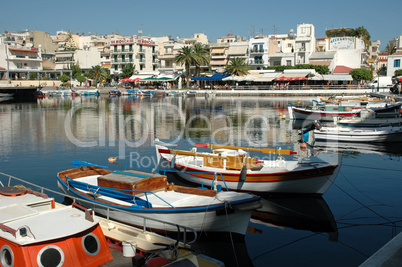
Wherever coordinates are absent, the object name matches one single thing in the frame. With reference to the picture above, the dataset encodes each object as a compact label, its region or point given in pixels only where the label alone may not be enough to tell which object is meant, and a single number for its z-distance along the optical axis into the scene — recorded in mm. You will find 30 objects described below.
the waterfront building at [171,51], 104381
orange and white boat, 6984
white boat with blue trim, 10938
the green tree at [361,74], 79625
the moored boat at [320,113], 37616
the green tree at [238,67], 85812
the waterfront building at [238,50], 94562
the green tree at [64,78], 100750
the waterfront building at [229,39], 120188
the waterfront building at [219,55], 98000
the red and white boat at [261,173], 14781
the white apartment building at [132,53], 105312
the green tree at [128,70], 100750
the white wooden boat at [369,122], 32125
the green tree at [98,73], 102875
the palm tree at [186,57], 87000
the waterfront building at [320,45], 102462
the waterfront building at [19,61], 92812
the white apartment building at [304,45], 91438
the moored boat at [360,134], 28188
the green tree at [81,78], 102812
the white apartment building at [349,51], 90188
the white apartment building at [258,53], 93500
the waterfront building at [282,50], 93000
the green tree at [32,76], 98525
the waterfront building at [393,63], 83438
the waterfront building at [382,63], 108350
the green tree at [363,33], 113062
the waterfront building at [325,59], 86550
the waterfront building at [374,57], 111000
